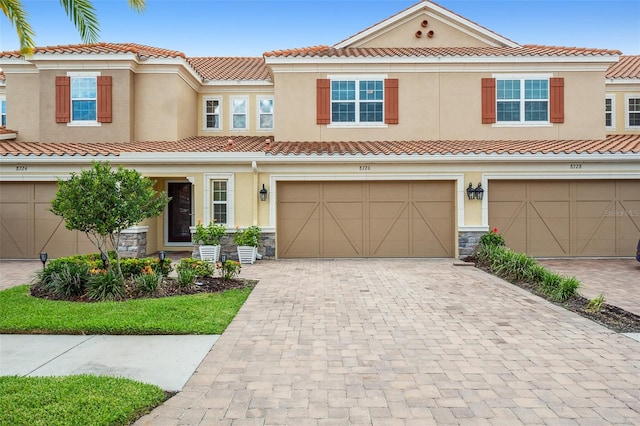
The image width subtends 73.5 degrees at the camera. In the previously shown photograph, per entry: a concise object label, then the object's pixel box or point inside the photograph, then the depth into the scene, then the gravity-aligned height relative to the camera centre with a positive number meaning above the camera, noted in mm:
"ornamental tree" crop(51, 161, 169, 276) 7835 +268
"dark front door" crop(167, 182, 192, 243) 15492 +58
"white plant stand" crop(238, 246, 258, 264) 12664 -1171
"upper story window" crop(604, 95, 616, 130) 17750 +4246
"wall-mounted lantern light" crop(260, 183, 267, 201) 13273 +635
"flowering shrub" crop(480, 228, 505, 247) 12758 -751
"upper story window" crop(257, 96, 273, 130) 17234 +4103
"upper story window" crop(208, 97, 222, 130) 17328 +4186
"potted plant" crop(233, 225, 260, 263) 12664 -936
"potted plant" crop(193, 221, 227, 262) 12672 -759
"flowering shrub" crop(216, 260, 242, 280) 9414 -1198
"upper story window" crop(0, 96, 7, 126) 17719 +4276
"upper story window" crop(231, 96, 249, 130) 17234 +4096
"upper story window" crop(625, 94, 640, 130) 17750 +4270
